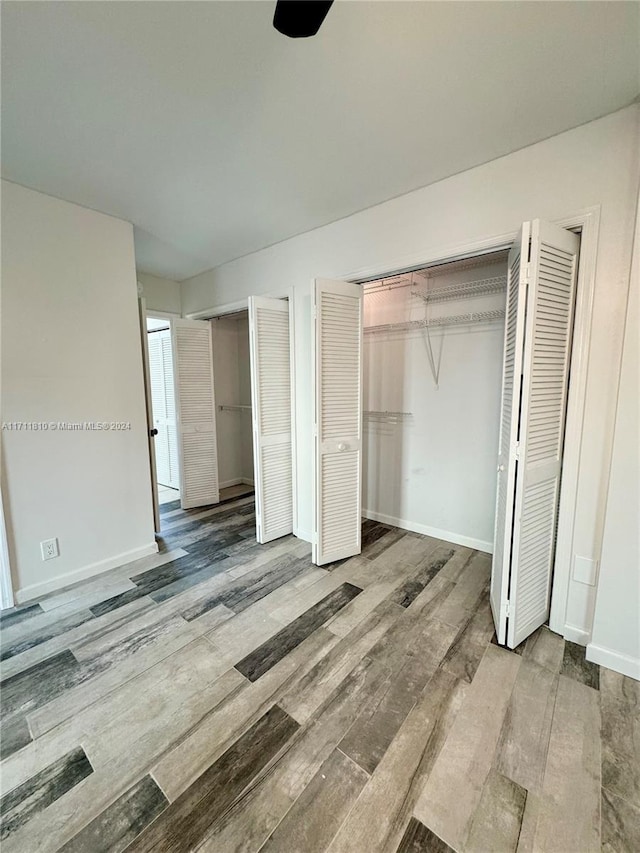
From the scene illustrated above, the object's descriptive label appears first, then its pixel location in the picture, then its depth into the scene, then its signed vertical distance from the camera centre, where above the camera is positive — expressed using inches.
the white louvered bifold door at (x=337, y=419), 97.2 -10.4
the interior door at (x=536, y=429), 62.9 -8.8
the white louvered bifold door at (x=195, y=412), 152.3 -12.6
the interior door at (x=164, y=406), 169.2 -11.0
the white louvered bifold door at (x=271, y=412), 113.8 -9.5
